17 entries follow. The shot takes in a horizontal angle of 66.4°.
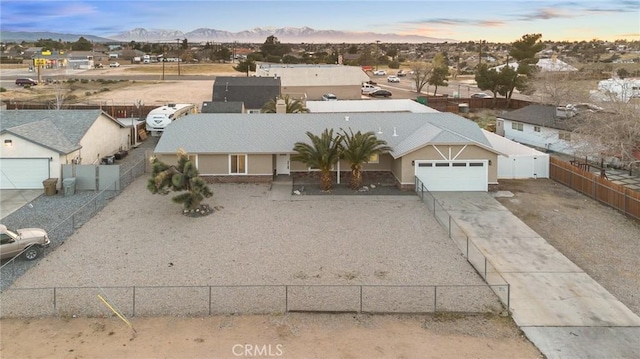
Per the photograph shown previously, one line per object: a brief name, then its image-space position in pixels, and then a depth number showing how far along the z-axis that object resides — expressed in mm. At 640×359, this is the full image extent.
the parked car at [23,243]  18469
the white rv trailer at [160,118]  42969
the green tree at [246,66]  114038
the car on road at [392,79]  102894
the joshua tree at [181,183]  24000
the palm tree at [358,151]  28531
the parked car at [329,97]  65000
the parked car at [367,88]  78031
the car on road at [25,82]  88875
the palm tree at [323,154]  28391
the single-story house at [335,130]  29047
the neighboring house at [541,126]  38531
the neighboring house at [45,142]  28969
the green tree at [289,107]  39697
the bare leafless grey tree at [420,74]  83438
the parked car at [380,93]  75938
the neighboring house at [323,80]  67425
